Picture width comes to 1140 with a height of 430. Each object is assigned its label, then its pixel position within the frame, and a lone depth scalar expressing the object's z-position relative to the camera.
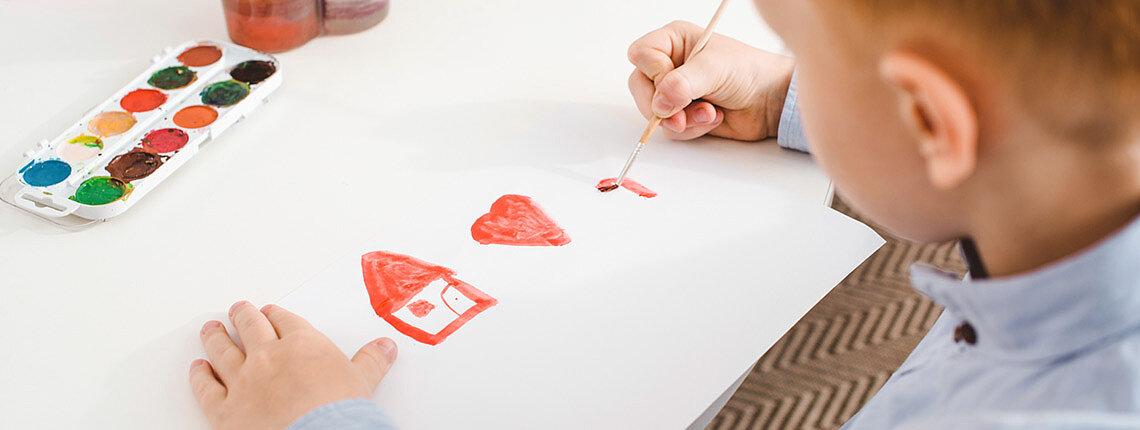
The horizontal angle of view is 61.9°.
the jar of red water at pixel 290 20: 0.95
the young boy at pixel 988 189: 0.42
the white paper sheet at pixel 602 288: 0.68
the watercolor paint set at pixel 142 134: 0.79
